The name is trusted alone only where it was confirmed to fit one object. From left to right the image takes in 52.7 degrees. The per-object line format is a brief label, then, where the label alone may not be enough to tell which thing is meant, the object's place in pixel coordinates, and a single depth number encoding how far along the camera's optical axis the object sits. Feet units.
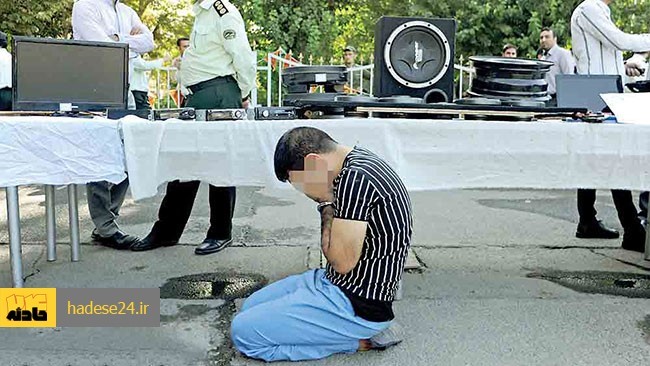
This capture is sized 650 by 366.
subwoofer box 11.09
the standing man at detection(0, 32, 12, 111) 17.47
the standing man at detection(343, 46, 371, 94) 29.14
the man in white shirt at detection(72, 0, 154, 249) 14.11
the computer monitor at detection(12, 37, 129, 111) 10.82
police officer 13.69
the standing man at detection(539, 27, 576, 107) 23.75
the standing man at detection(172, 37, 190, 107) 30.19
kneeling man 7.75
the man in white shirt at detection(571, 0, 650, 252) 14.69
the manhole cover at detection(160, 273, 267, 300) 11.16
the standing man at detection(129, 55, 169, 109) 20.31
